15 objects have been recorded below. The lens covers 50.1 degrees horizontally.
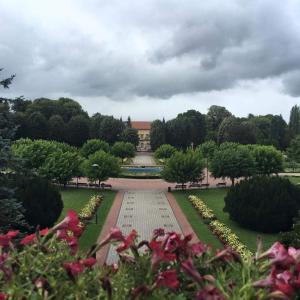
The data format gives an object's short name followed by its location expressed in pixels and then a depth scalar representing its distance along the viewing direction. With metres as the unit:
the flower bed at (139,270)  2.05
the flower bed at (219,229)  15.87
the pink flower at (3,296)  1.94
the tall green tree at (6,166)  10.18
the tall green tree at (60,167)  29.26
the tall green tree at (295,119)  73.23
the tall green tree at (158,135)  66.99
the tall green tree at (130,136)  65.58
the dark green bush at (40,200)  17.01
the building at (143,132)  93.69
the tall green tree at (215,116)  73.19
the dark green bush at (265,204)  18.63
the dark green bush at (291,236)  11.90
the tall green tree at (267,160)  34.38
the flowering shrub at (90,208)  20.96
